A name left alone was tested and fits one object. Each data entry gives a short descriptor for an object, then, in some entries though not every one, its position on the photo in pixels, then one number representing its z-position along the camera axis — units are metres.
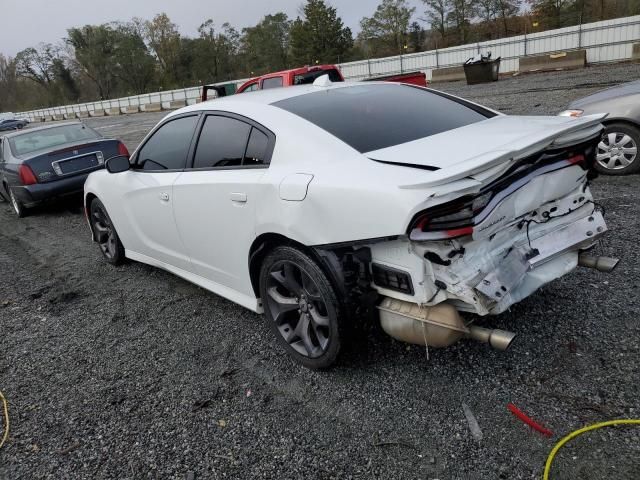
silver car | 5.50
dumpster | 20.06
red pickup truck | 11.13
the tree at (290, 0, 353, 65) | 57.38
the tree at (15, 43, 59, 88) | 72.85
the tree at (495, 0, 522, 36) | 46.69
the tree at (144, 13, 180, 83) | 64.44
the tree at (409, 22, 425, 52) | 52.78
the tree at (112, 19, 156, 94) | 66.19
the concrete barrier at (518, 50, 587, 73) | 20.47
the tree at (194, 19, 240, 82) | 63.19
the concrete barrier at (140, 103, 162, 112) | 38.72
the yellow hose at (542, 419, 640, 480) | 2.21
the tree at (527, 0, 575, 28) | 42.38
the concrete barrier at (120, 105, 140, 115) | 41.69
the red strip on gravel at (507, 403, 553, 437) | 2.32
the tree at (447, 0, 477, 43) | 48.09
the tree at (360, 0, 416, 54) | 53.38
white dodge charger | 2.32
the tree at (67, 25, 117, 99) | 67.50
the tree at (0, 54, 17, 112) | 77.55
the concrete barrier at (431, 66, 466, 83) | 24.05
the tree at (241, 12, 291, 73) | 61.22
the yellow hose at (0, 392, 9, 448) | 2.82
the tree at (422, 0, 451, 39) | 49.39
